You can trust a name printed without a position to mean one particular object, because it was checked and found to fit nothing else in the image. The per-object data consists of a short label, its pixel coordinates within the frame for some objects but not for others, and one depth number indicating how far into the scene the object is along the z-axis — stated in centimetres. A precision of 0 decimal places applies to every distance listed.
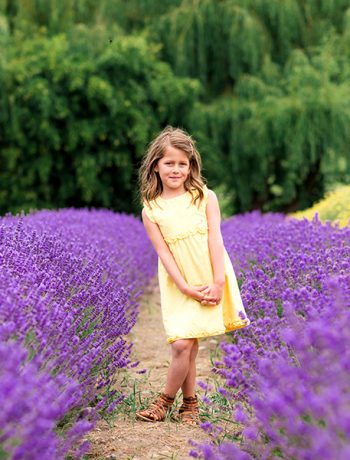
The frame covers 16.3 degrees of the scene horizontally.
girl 393
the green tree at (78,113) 1179
